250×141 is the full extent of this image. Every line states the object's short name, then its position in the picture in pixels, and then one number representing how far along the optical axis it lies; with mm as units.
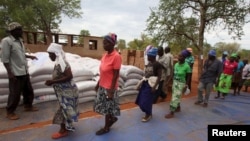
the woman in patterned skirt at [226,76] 4268
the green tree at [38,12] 11637
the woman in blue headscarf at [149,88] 2615
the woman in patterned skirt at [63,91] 2057
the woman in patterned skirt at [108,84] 2101
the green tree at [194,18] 5266
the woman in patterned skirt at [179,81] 2917
